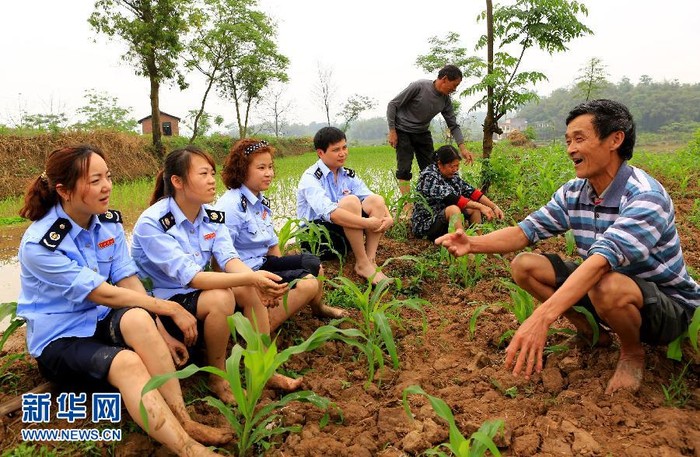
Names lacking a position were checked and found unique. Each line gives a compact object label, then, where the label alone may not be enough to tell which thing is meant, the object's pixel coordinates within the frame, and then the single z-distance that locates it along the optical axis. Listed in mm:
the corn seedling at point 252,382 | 1650
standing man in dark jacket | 5488
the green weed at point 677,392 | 1968
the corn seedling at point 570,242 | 3369
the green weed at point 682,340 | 1925
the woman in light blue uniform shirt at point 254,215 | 2850
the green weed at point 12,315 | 2039
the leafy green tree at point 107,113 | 31697
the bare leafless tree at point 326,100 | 41303
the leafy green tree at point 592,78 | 17812
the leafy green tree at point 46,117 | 19969
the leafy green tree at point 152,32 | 12820
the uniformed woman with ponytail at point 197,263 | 2141
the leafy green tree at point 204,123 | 24931
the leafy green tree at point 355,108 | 40219
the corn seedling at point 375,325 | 2246
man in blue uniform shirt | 3566
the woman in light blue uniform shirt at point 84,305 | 1778
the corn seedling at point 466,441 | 1473
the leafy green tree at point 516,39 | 5277
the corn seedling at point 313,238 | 3490
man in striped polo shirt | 1824
